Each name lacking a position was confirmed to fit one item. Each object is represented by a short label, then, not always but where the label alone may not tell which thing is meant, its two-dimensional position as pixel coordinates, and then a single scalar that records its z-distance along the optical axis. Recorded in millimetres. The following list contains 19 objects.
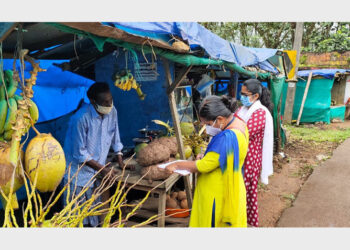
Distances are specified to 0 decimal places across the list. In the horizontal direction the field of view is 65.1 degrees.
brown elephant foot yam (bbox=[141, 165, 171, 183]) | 2785
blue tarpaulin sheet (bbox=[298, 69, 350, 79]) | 11680
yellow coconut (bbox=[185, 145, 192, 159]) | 3549
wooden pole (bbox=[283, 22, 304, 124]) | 9883
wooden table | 2779
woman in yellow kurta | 2195
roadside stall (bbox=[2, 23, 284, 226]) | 2409
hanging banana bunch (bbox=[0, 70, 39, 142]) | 1137
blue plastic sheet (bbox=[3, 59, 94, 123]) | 3639
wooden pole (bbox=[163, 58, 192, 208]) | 2986
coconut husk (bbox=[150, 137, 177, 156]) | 3230
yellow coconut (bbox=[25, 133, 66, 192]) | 1118
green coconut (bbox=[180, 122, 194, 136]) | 3916
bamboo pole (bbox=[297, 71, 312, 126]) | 11800
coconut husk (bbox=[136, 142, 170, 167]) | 2789
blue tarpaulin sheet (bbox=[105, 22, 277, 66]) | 2119
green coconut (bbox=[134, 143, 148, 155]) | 3207
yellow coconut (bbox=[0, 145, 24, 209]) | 1054
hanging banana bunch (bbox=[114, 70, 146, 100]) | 3295
